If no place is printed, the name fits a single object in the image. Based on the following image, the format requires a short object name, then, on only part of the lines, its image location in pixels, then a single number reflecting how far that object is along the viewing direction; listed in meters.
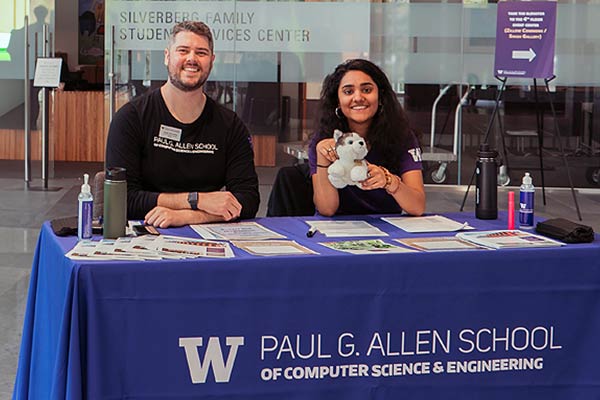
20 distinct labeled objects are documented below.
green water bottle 2.91
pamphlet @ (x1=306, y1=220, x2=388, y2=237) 3.12
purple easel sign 7.69
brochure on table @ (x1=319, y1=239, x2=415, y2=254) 2.79
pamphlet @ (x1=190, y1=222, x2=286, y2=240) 3.04
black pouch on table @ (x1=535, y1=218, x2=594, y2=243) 2.97
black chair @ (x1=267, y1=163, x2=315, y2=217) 3.83
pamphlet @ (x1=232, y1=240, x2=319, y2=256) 2.75
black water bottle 3.42
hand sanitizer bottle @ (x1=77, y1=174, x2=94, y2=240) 2.90
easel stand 7.83
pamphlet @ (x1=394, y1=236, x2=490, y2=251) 2.85
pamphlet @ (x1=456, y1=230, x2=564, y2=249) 2.90
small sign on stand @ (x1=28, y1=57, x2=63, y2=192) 8.88
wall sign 9.18
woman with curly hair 3.60
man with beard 3.50
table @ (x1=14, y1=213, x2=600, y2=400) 2.58
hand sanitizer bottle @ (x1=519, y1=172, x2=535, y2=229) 3.26
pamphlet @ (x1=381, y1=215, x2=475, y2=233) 3.21
